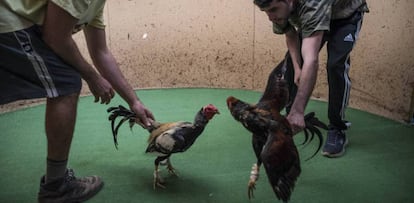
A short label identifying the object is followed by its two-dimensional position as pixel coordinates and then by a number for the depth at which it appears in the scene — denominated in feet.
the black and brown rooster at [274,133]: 5.88
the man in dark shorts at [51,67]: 5.77
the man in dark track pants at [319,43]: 7.37
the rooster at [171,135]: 7.61
